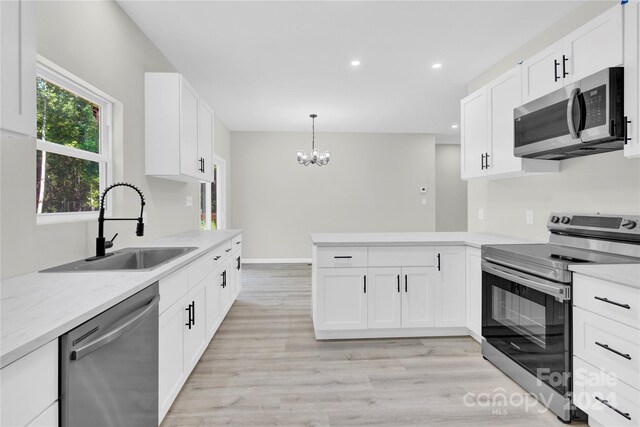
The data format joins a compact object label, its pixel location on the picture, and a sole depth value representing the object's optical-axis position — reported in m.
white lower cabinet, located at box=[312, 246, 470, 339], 2.92
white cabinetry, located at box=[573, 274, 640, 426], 1.46
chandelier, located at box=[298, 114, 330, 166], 5.82
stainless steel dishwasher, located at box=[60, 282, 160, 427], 1.01
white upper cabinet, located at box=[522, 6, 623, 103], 1.86
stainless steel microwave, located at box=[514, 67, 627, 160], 1.81
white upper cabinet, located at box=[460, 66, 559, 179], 2.68
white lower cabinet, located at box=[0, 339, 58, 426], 0.79
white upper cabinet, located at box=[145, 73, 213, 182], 2.96
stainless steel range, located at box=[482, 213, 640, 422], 1.83
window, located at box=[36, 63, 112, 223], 1.86
